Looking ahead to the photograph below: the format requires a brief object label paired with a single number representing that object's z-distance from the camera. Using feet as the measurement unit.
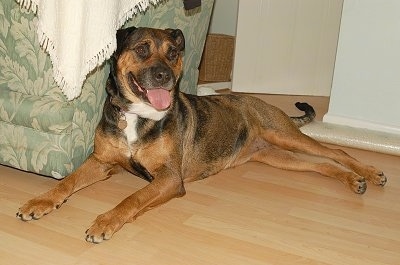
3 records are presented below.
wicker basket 19.19
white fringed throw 7.70
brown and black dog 8.44
